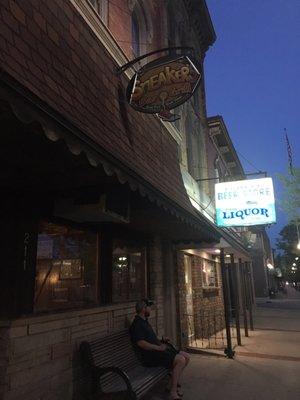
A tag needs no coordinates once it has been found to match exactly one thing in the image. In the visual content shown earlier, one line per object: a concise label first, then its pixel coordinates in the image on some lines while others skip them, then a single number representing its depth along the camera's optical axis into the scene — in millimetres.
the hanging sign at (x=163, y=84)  5812
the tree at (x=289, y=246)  71688
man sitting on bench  5527
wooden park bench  4809
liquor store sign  11375
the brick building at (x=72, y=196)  3578
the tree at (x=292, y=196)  24172
